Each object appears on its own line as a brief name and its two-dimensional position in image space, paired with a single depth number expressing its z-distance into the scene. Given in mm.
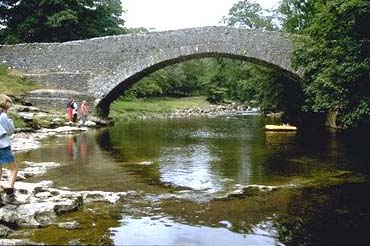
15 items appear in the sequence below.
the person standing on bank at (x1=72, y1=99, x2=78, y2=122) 24678
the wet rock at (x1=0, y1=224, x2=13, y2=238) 6093
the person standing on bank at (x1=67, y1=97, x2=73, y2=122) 24562
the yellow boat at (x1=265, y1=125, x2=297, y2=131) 23042
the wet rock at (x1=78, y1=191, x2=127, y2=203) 8266
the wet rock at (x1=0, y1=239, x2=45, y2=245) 5729
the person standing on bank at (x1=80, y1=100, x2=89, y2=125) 24453
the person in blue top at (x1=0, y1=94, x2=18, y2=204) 7664
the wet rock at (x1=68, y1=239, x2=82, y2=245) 5949
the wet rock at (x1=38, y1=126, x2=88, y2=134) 21084
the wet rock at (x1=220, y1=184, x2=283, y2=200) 8781
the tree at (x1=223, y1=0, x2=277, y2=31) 47500
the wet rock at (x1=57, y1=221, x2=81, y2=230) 6574
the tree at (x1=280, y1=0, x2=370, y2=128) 13250
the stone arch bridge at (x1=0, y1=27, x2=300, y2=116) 24562
